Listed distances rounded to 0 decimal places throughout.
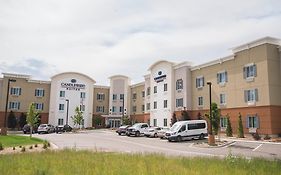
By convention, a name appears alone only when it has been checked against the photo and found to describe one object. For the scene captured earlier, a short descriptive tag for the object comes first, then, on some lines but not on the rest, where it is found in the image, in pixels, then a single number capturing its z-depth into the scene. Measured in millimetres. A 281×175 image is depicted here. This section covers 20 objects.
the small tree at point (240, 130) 35812
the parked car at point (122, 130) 44844
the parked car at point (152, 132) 39688
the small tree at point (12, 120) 61562
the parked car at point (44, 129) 49338
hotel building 34781
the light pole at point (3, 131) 36094
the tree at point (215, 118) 29708
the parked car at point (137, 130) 41688
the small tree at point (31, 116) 33125
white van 32250
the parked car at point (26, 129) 49469
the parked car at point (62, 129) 54116
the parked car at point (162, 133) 36931
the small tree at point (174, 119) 49344
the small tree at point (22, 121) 62719
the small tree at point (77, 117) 61250
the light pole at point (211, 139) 26609
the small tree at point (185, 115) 46681
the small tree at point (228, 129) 37500
